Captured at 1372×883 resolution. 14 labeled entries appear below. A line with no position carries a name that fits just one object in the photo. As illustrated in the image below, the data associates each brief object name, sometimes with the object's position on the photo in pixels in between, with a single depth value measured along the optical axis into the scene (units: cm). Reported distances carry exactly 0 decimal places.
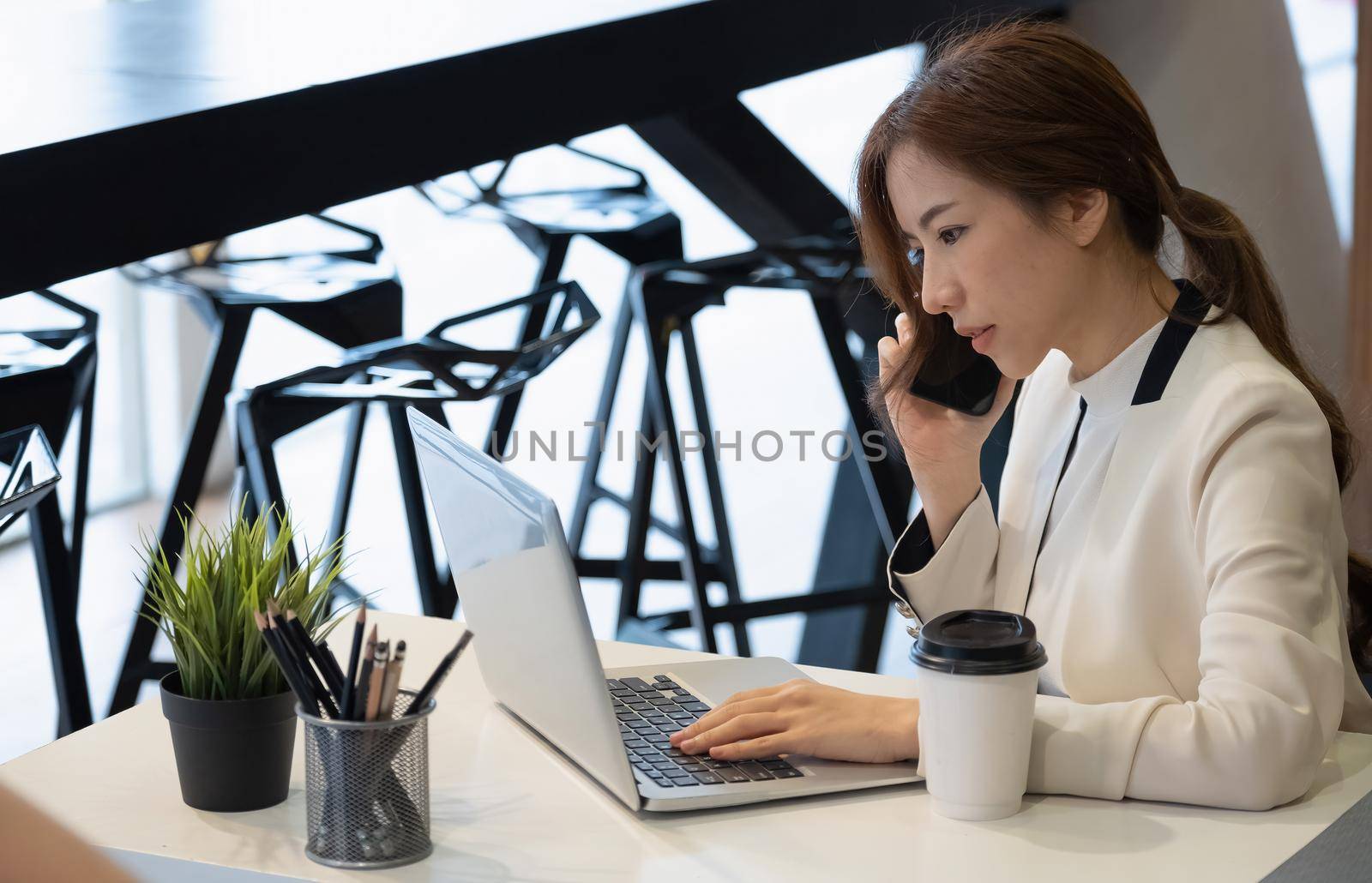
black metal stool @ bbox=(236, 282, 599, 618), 388
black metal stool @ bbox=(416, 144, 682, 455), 526
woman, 284
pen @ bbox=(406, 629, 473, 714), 273
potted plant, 281
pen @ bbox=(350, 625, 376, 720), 271
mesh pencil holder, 271
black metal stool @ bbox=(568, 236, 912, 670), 463
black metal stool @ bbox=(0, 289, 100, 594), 357
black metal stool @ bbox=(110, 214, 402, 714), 428
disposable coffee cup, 277
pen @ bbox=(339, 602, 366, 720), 271
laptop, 278
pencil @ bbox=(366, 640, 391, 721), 270
